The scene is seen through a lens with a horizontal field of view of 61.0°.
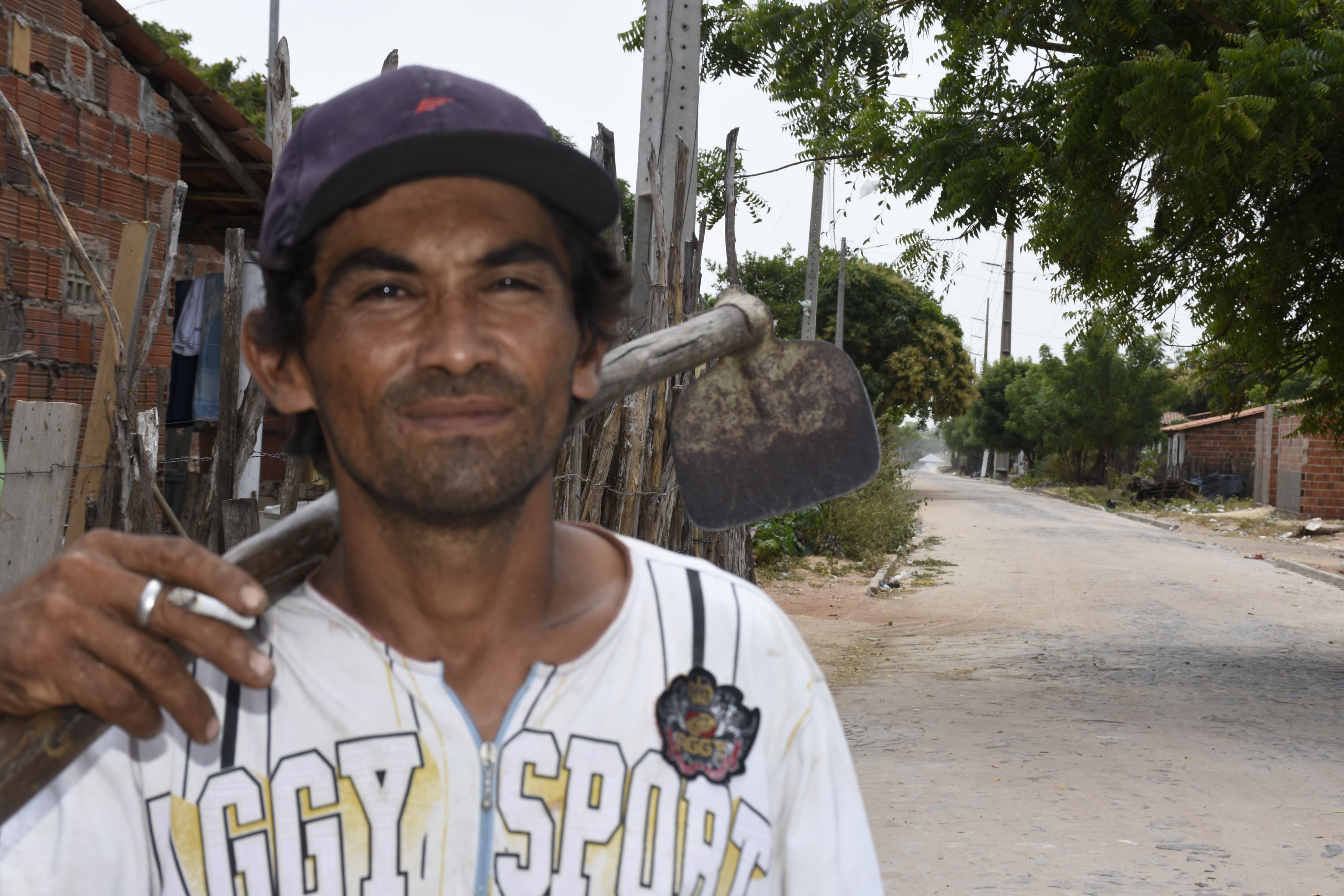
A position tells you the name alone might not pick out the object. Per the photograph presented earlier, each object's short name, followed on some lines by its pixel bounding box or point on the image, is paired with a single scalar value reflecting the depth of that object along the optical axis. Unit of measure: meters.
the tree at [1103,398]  37.81
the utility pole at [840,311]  23.83
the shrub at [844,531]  14.99
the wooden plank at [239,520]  3.22
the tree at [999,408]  49.50
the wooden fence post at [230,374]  3.31
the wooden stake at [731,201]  5.44
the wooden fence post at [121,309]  3.24
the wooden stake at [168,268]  3.44
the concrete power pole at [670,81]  6.73
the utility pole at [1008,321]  48.38
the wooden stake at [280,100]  3.15
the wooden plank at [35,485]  3.22
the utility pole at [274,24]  16.50
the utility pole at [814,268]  18.66
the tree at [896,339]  31.73
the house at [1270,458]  25.42
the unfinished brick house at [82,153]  5.71
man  1.27
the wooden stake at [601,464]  4.85
